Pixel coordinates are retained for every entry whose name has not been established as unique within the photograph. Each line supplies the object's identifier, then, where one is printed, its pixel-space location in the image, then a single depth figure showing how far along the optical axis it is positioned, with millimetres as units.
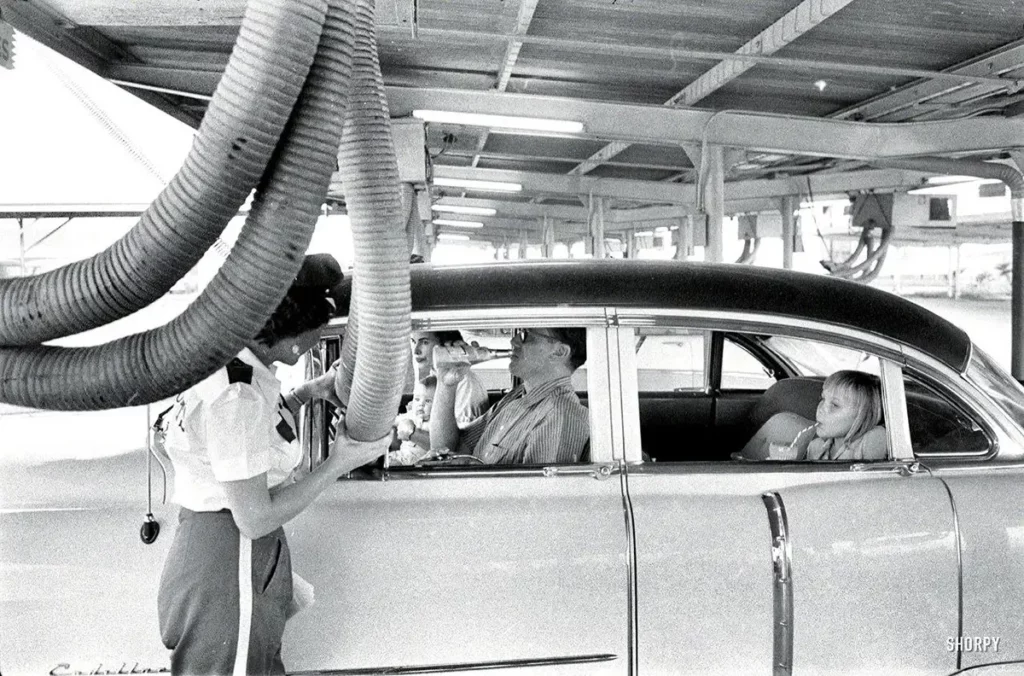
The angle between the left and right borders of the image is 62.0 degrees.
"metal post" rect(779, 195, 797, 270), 14719
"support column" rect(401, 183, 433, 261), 7680
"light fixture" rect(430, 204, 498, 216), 19422
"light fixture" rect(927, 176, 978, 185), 13403
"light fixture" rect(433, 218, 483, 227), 23581
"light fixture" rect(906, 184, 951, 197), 14361
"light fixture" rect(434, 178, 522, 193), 14031
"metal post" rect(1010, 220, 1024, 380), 8781
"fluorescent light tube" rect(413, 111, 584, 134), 7859
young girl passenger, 2910
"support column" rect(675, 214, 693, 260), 17516
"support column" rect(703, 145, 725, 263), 9359
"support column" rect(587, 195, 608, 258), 14945
